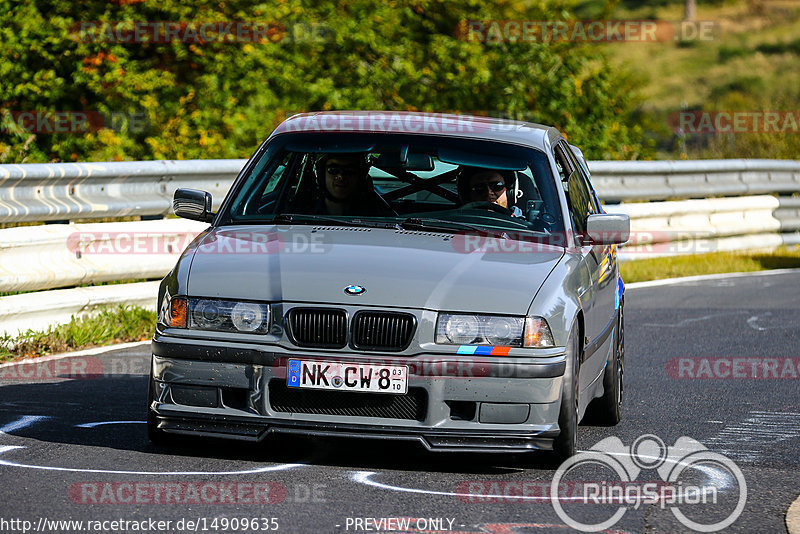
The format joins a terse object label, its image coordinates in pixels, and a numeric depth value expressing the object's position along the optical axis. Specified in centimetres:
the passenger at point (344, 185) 1395
